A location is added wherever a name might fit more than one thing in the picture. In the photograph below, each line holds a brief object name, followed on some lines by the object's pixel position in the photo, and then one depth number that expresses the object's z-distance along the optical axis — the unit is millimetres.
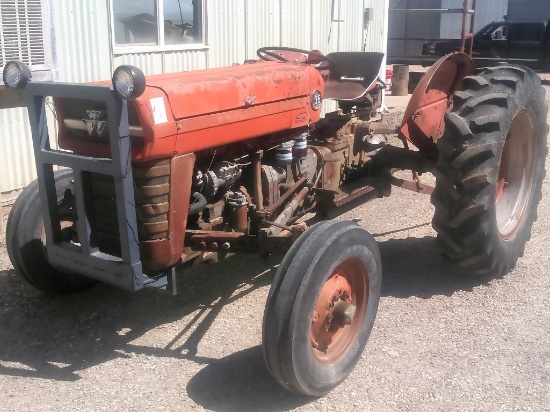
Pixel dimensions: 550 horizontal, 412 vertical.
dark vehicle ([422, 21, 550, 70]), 16766
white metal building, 5750
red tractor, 3059
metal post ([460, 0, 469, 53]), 11262
